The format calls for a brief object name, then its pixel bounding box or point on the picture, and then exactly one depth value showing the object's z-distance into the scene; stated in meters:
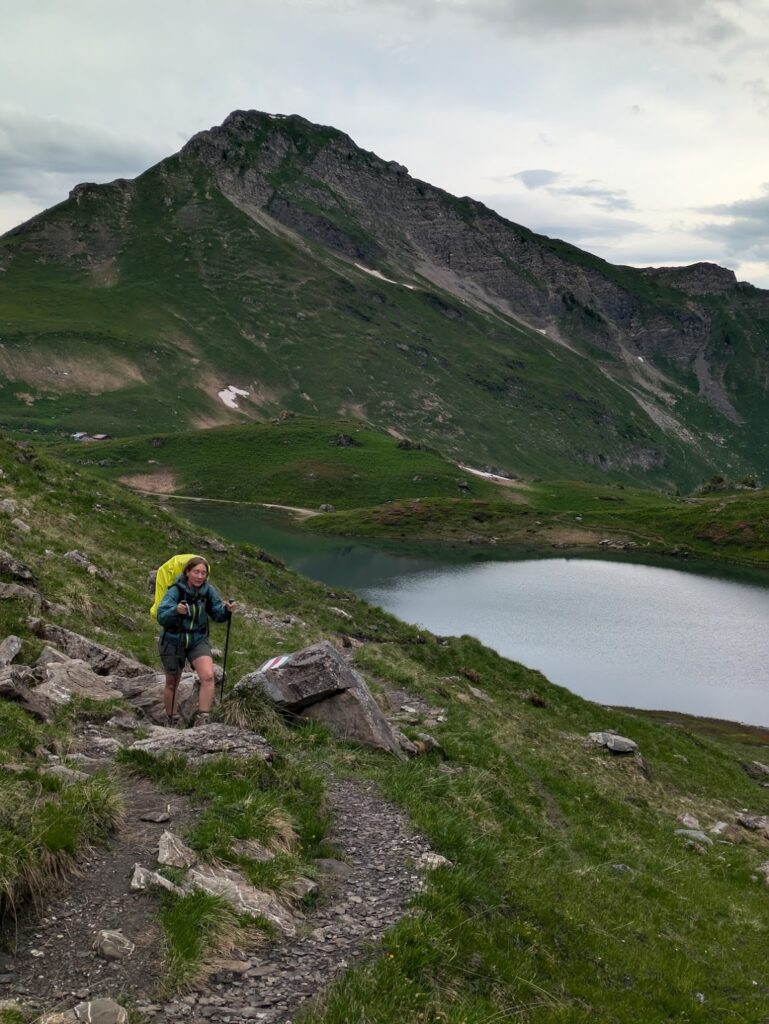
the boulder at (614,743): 30.03
